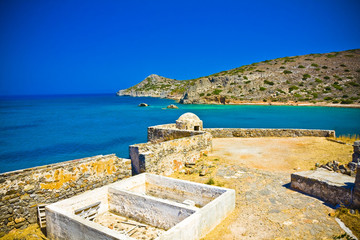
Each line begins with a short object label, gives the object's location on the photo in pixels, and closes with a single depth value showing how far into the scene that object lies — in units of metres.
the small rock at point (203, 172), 10.70
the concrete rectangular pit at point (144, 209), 5.73
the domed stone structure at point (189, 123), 17.67
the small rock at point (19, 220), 7.32
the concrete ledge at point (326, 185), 7.17
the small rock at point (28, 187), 7.57
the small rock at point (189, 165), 12.23
